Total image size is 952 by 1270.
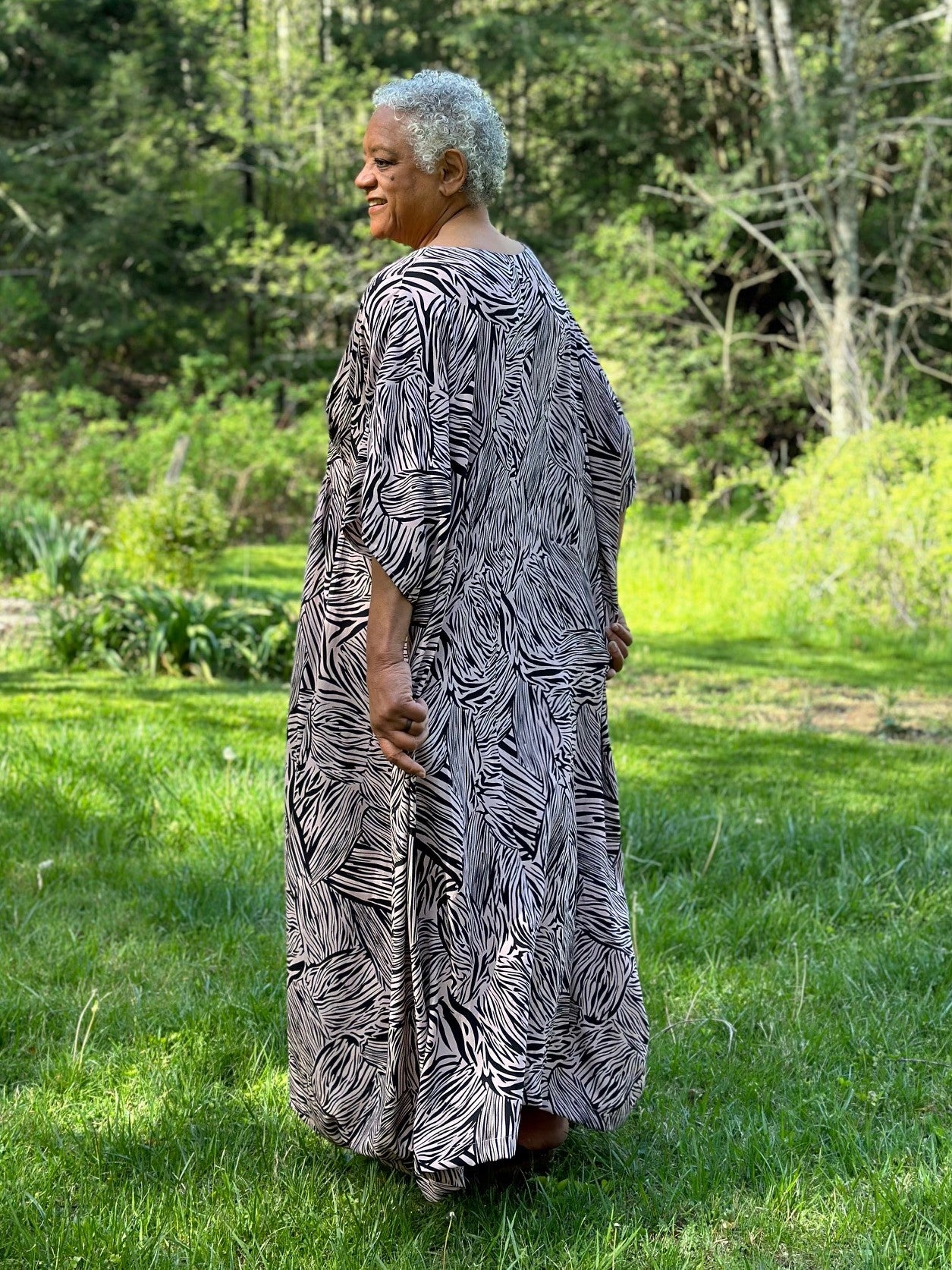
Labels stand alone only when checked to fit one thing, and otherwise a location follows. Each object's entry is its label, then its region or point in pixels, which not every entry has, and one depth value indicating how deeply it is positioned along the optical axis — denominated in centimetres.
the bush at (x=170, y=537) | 1017
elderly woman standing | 220
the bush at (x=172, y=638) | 743
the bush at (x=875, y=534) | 979
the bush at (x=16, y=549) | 999
